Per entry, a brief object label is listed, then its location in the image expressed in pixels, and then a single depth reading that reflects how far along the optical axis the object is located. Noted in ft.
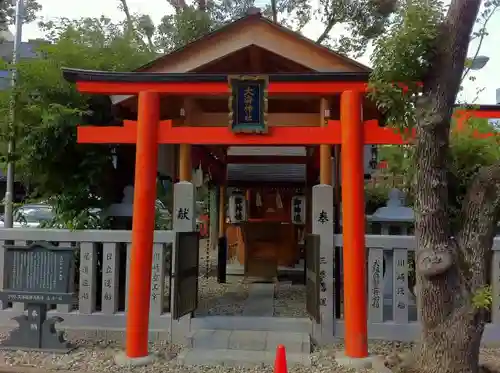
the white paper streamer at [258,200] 39.37
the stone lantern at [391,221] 24.97
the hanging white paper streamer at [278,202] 39.32
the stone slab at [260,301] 23.85
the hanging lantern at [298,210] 33.24
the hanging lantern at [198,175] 31.29
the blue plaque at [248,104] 19.43
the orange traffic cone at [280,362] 14.47
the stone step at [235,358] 18.34
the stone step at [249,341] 19.63
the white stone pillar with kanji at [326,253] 20.71
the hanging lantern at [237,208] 33.50
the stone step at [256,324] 21.03
